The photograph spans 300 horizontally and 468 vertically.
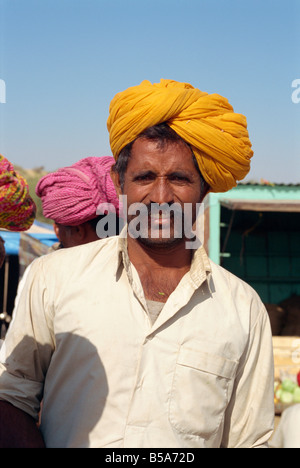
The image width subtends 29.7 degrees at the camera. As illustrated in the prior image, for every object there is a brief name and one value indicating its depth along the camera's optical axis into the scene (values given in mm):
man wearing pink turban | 3689
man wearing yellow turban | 1953
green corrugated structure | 10969
